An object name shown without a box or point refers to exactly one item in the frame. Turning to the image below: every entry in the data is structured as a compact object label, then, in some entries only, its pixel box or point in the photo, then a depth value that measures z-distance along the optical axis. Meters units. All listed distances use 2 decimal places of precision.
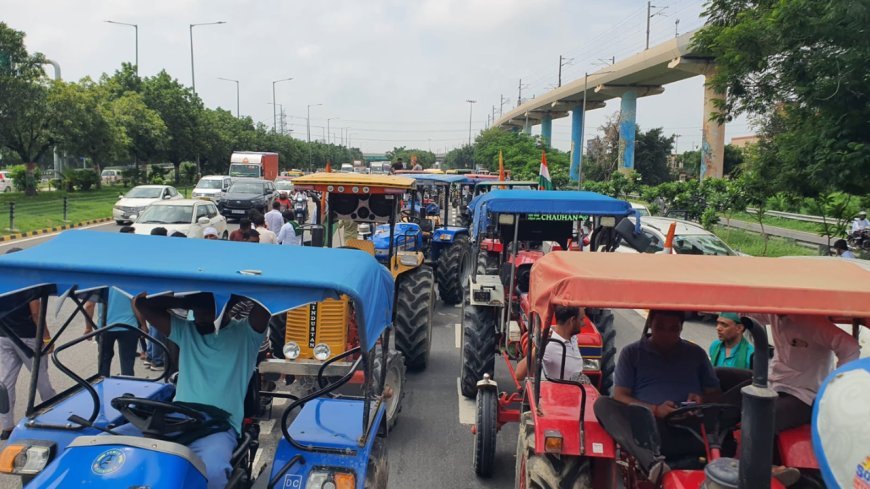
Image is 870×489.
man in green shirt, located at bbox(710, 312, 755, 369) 5.43
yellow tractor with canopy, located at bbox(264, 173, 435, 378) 6.88
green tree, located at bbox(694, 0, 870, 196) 10.52
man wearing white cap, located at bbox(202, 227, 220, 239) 10.32
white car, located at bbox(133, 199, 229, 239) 18.12
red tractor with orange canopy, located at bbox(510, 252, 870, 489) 3.42
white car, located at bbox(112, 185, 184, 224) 24.78
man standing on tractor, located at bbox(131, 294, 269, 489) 3.82
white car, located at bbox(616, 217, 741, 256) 14.38
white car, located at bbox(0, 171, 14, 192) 40.26
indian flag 15.41
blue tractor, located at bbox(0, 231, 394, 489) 3.21
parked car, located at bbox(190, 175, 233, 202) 31.04
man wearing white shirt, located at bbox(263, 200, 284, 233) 14.11
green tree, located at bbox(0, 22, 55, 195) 27.69
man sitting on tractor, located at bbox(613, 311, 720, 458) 4.51
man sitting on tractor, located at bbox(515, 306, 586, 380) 5.27
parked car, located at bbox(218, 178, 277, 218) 27.19
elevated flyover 37.75
